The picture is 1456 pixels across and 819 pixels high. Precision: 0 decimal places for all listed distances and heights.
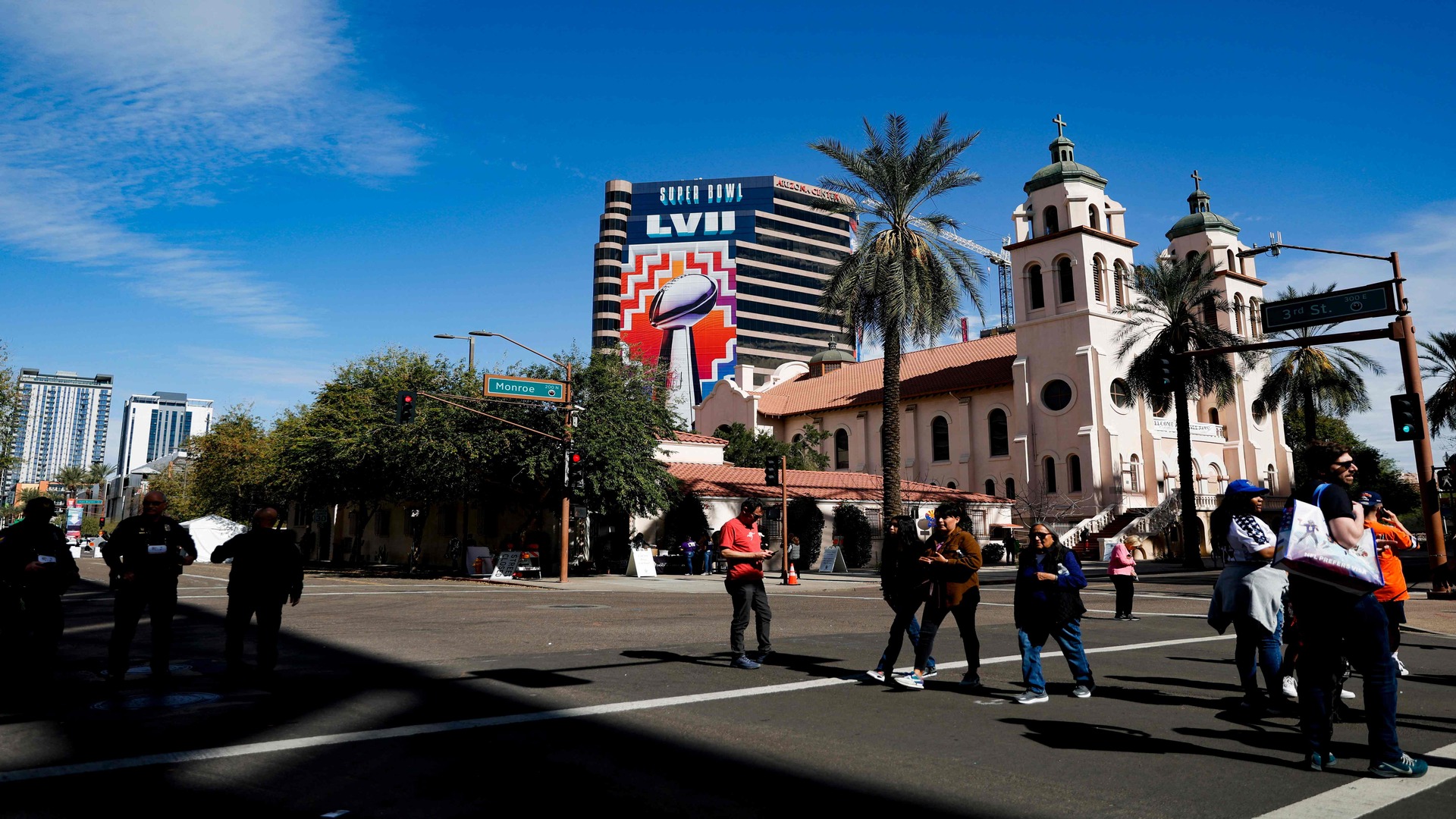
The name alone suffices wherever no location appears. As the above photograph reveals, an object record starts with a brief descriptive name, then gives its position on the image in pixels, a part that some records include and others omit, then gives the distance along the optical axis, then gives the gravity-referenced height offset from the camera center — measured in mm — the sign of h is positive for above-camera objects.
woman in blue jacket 7566 -503
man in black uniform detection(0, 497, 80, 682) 7582 -258
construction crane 105062 +35999
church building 47812 +8146
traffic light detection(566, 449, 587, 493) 27219 +2304
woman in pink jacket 15156 -435
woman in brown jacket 8055 -325
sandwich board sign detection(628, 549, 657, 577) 30766 -473
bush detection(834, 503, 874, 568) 39344 +609
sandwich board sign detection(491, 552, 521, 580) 29316 -436
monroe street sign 26250 +4569
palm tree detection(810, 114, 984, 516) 30156 +9479
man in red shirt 9414 -306
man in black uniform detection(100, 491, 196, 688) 7891 -203
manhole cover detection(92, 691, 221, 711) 7043 -1149
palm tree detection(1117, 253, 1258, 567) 34031 +7887
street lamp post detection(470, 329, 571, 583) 27522 +1388
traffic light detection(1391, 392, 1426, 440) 18344 +2581
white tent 43125 +974
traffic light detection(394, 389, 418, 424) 24750 +3753
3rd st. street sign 17547 +4521
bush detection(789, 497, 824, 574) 38594 +1040
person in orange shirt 6926 -4
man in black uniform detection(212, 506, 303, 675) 8430 -296
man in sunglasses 5094 -526
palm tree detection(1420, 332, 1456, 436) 39812 +6982
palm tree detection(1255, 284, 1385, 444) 40688 +7301
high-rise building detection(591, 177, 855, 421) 103125 +33663
